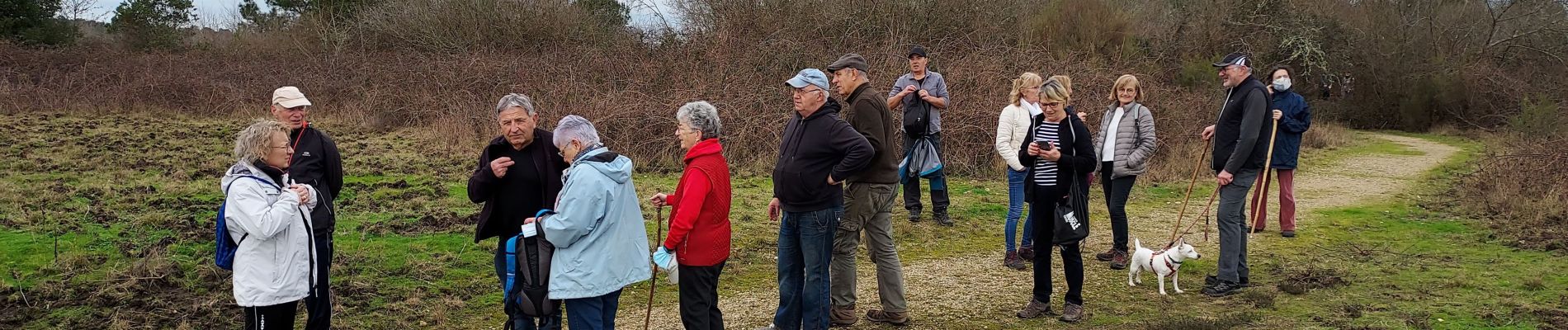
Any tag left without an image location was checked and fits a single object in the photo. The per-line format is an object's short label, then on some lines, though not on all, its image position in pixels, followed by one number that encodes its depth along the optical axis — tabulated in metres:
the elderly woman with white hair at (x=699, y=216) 4.40
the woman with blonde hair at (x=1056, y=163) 5.16
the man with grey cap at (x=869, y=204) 5.22
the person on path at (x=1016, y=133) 6.63
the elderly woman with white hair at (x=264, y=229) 3.88
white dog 6.18
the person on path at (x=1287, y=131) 7.81
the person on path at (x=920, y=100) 8.05
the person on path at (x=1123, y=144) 6.71
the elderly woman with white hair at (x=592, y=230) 4.05
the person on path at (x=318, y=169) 4.59
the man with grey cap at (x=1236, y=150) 5.90
